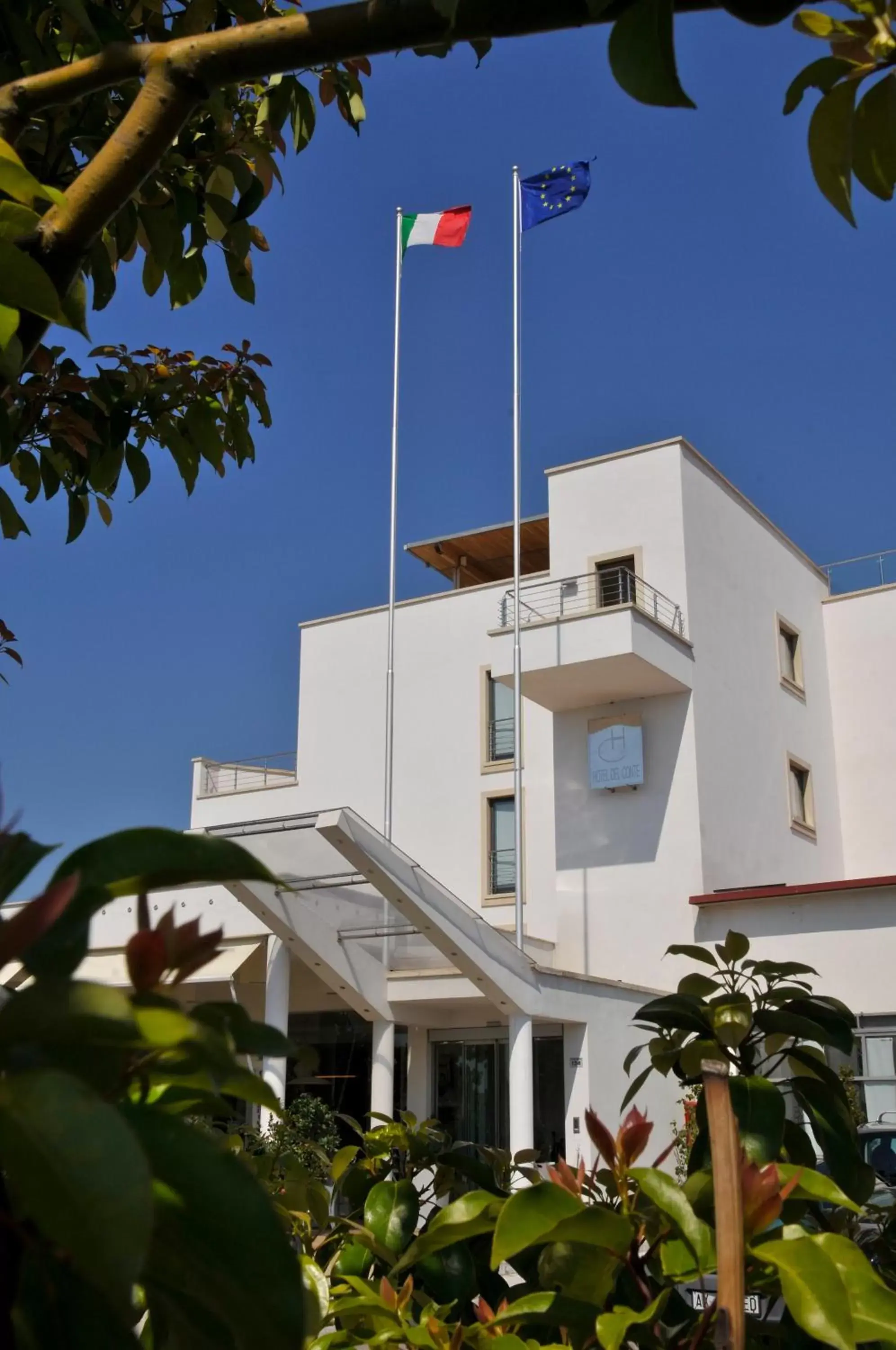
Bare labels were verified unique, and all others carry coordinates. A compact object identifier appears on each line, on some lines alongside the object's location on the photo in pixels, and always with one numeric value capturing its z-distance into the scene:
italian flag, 21.22
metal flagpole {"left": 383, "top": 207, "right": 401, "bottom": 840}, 20.86
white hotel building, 16.47
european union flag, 20.92
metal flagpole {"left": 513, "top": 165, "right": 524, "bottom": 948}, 18.03
